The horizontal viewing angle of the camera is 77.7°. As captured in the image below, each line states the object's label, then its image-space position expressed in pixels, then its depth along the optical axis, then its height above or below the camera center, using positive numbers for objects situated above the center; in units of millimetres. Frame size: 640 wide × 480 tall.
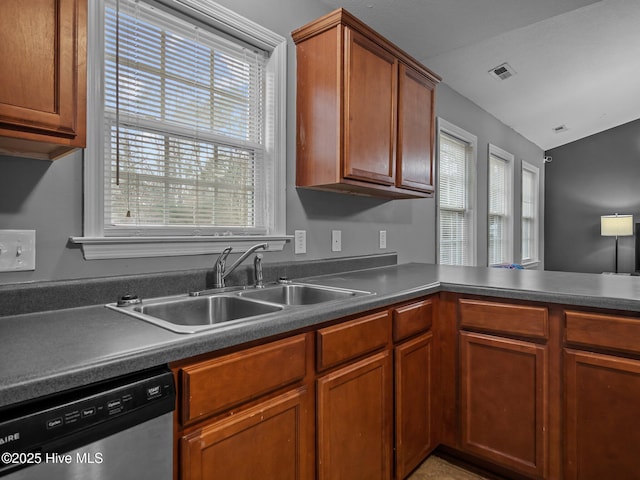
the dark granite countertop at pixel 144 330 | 773 -239
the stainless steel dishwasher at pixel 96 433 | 704 -373
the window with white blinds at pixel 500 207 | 4742 +434
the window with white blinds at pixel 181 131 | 1471 +482
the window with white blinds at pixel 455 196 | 3689 +451
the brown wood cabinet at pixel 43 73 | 927 +410
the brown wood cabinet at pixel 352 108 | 1969 +706
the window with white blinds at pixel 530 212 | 5809 +440
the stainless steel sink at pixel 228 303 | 1423 -246
